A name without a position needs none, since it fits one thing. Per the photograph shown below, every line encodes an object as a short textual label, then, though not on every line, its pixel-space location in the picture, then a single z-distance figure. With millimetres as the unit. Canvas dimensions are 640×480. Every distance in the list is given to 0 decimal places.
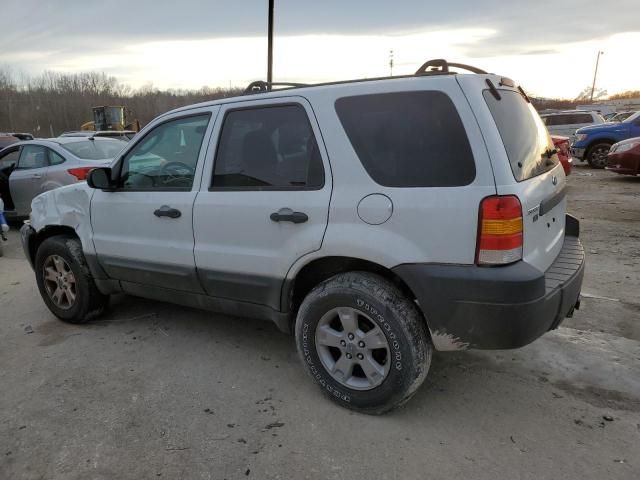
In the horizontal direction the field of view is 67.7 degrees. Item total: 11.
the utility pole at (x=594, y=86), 72750
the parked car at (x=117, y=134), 12333
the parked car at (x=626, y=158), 11125
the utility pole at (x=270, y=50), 9598
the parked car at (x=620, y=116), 20967
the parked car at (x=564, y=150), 8270
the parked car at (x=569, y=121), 18984
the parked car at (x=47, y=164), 7945
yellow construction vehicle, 31109
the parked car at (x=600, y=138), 13961
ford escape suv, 2379
